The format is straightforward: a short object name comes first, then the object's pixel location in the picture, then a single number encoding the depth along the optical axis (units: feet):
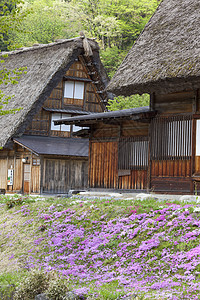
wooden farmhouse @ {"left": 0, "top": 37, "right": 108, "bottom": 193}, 96.12
